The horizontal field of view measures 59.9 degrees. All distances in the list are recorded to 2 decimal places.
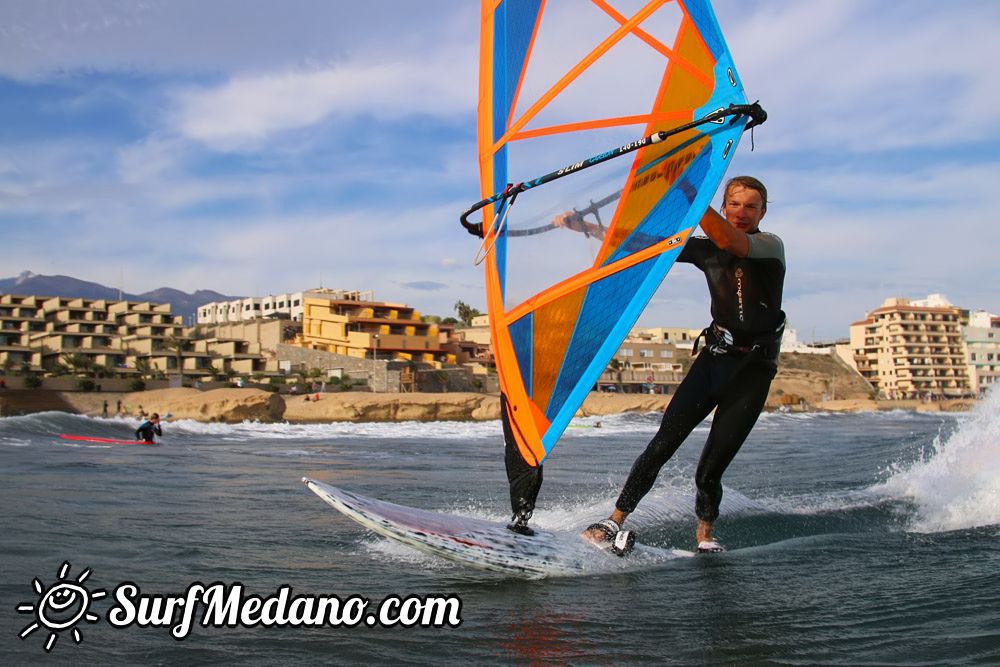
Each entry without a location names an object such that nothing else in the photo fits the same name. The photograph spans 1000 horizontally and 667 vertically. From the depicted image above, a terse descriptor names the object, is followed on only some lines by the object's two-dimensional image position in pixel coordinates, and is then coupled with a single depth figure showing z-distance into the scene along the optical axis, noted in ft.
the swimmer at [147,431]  60.70
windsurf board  13.76
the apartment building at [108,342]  184.55
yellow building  197.36
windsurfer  14.29
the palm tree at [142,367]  182.57
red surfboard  60.29
